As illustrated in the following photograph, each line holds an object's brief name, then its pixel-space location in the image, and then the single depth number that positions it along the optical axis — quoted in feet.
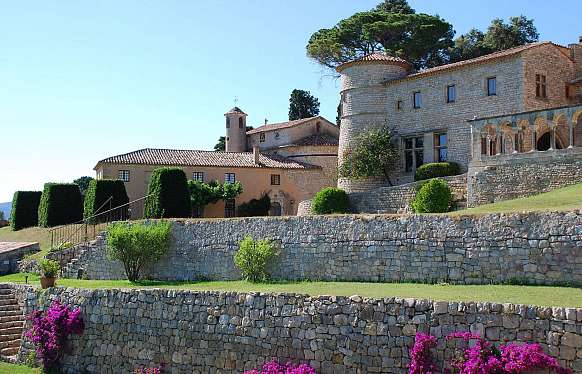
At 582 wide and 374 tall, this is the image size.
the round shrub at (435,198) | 90.12
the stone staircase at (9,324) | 69.10
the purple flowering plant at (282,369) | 47.21
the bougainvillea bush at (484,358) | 38.19
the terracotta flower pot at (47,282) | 71.51
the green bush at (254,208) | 144.56
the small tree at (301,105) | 222.07
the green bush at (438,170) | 112.47
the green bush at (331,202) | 110.01
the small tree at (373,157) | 123.54
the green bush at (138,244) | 79.66
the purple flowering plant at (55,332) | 64.08
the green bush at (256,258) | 68.64
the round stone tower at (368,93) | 128.47
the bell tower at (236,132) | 187.42
